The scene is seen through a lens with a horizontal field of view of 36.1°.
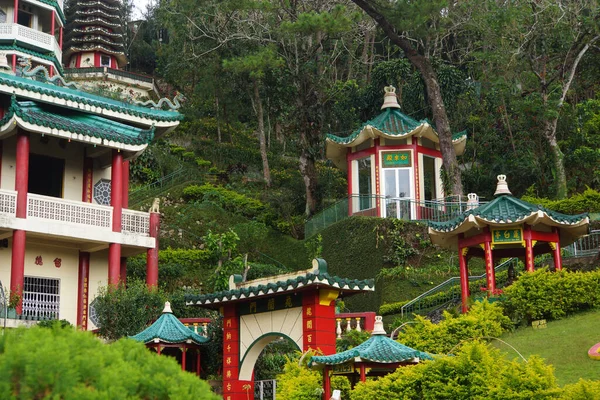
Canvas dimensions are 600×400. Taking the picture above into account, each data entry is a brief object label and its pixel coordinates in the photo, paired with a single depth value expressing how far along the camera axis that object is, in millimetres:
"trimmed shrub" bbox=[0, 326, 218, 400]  7203
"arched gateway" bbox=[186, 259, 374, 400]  17266
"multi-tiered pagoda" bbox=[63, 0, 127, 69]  57406
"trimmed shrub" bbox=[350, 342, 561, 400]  12438
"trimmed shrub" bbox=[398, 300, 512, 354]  19078
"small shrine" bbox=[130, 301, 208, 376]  19516
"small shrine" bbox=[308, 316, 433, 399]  14773
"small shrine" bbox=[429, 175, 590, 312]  22605
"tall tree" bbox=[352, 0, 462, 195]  31469
